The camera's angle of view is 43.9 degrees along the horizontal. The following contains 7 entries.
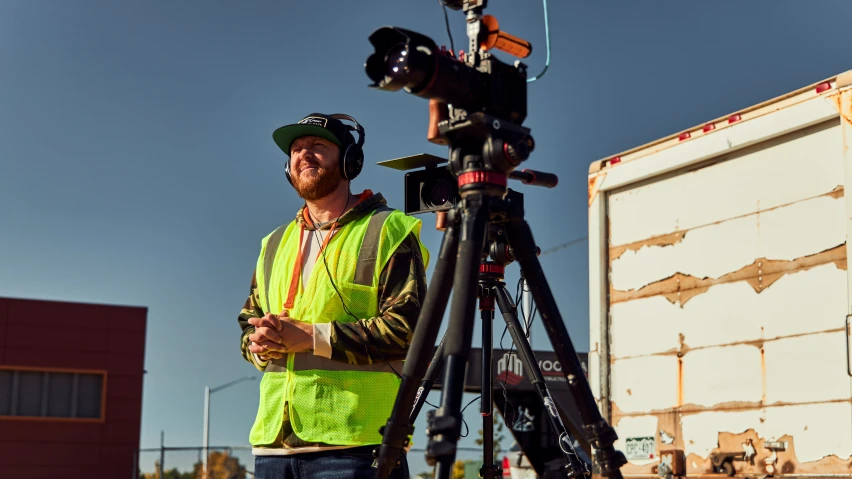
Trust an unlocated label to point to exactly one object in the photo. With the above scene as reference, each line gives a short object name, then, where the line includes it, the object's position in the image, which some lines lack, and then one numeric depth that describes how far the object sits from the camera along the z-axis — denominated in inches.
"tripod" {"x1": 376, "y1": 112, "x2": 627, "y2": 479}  112.5
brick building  1288.1
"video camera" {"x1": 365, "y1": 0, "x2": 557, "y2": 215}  115.9
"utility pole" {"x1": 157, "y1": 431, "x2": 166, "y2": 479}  983.8
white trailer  228.5
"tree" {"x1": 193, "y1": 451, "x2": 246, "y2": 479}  890.1
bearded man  147.2
